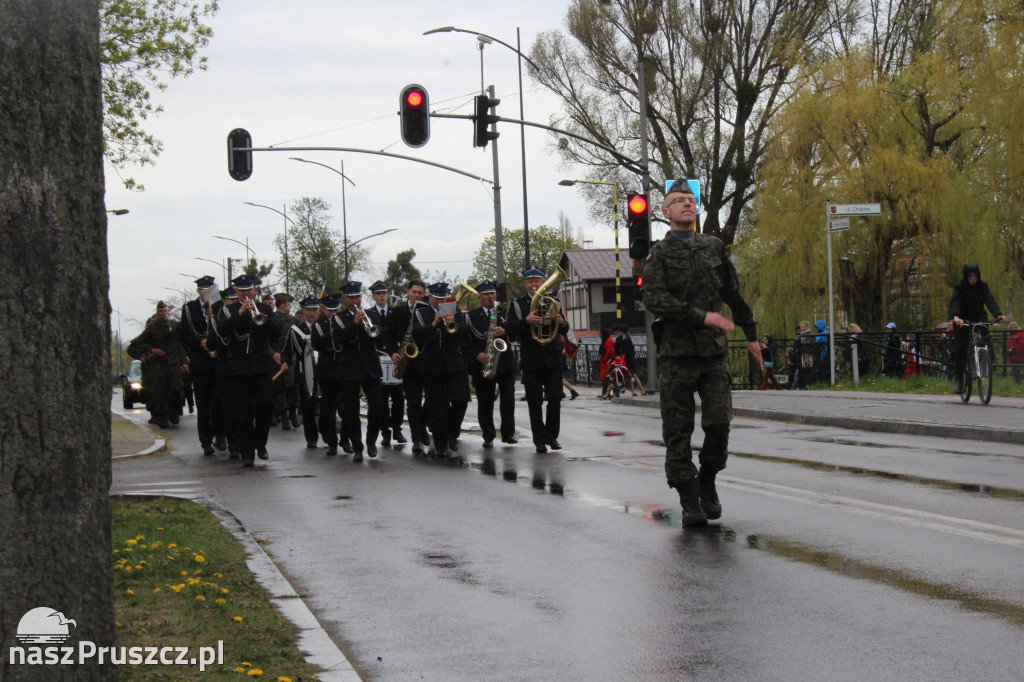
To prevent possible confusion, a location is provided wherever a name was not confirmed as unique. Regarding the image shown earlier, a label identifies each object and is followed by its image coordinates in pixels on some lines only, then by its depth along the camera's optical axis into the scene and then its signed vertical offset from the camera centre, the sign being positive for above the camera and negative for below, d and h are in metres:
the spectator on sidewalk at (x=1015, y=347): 22.58 -0.17
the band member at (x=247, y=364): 14.12 -0.07
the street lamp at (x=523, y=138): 28.60 +6.97
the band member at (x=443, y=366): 14.38 -0.15
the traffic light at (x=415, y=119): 23.11 +4.25
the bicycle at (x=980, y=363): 17.50 -0.34
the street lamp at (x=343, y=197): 43.51 +6.18
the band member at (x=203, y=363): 15.41 -0.06
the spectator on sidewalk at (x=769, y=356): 30.48 -0.28
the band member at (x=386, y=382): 15.24 -0.36
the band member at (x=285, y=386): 20.09 -0.49
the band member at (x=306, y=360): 16.98 -0.05
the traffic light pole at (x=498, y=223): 35.09 +3.57
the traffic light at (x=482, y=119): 24.33 +4.45
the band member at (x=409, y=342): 14.90 +0.13
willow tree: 29.92 +3.70
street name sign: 23.16 +2.43
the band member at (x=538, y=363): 14.25 -0.15
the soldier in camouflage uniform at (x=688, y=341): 7.96 +0.03
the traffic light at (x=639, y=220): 21.33 +2.16
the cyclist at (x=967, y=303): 17.55 +0.51
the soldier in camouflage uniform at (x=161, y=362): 22.09 -0.03
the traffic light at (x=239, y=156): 27.34 +4.33
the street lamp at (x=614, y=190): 43.12 +5.43
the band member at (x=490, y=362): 15.06 -0.14
